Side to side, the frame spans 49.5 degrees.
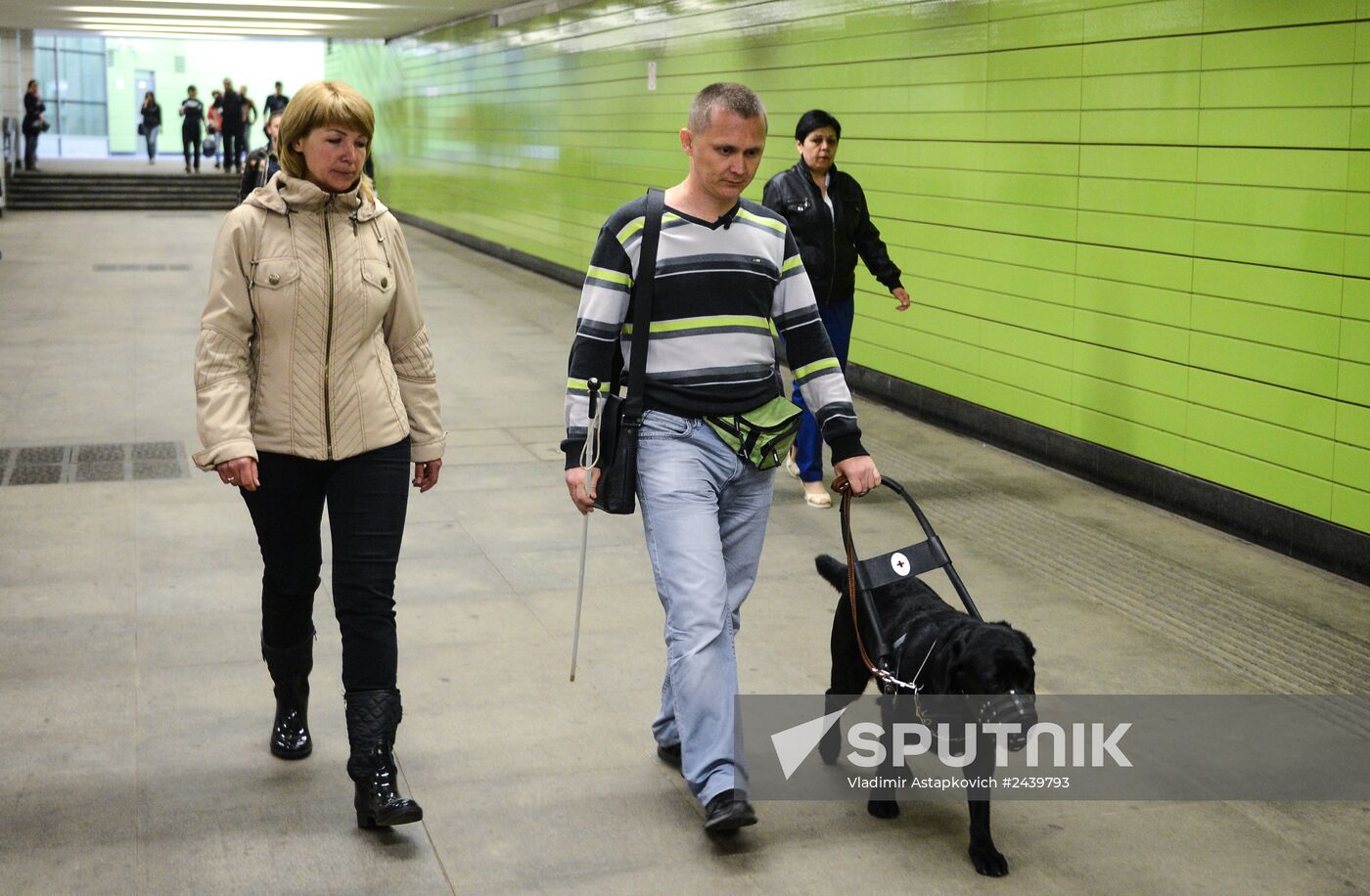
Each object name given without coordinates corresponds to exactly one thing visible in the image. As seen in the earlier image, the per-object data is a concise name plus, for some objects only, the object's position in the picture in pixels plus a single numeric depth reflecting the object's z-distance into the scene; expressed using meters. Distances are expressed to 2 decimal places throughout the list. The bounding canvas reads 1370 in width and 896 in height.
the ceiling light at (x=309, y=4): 19.92
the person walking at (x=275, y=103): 27.53
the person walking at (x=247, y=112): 30.66
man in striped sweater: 3.37
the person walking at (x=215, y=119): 32.59
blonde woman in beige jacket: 3.38
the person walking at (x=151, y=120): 34.00
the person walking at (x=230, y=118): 30.31
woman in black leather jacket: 6.68
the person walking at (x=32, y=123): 28.86
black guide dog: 3.14
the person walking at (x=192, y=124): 30.81
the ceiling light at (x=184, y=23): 24.77
